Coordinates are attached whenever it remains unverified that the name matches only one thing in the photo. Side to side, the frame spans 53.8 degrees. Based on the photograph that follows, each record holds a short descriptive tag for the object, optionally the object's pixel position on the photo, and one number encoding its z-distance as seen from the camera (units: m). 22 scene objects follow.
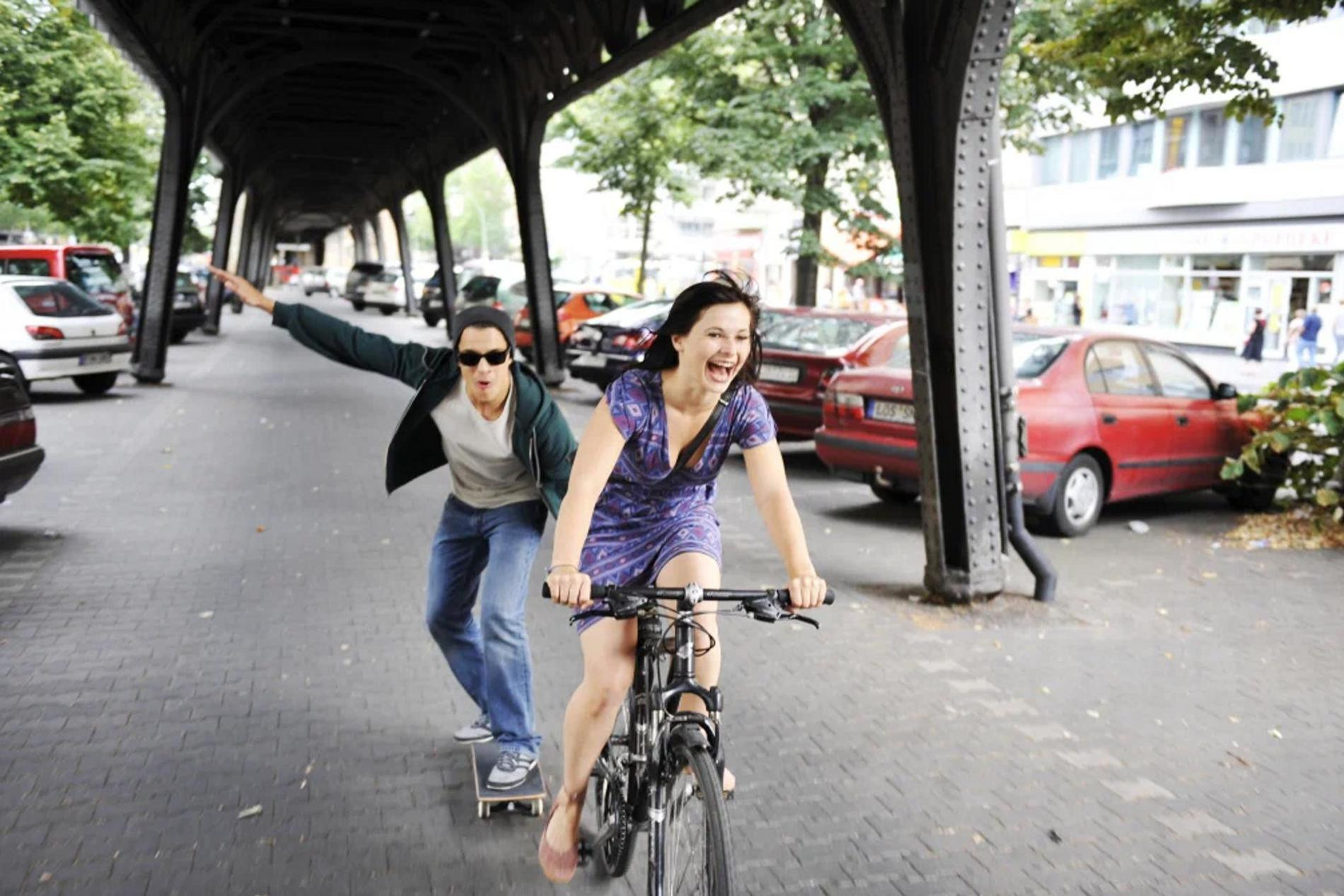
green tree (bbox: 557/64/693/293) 29.62
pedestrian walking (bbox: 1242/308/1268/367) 34.91
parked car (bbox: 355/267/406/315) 52.81
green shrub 10.18
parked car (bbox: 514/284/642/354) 25.36
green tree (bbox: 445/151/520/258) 116.50
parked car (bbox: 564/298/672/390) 17.88
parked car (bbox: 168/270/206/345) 31.02
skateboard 4.36
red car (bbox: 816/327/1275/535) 9.77
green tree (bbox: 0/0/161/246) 12.70
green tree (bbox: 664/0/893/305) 22.92
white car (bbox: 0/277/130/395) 17.14
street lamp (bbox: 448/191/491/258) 115.94
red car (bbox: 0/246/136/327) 20.00
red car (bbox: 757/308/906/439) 13.08
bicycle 3.01
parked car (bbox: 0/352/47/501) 8.49
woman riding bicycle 3.39
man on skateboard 4.29
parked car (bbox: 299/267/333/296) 79.88
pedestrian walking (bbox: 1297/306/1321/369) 31.52
